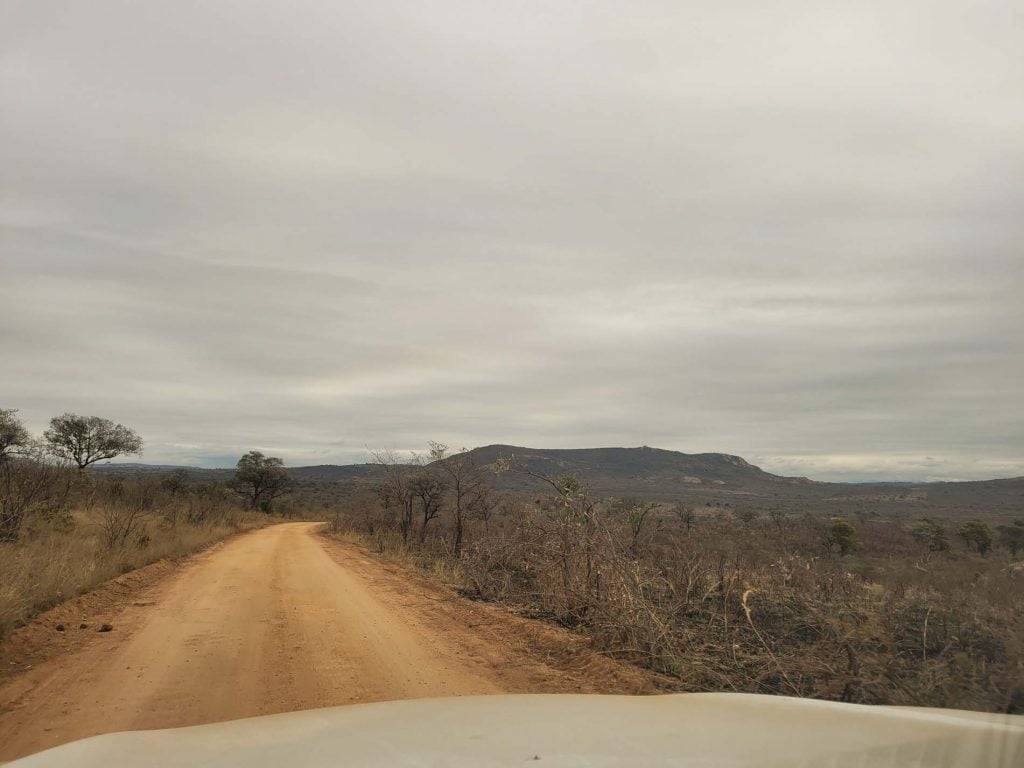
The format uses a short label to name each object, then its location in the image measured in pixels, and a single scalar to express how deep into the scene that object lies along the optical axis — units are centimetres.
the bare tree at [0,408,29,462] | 1589
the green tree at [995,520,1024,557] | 2507
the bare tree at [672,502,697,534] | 2940
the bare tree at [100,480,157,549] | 1652
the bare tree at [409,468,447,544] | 2429
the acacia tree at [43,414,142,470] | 4803
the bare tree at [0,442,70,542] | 1367
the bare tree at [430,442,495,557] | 2094
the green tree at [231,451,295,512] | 5931
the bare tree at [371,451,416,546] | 2509
